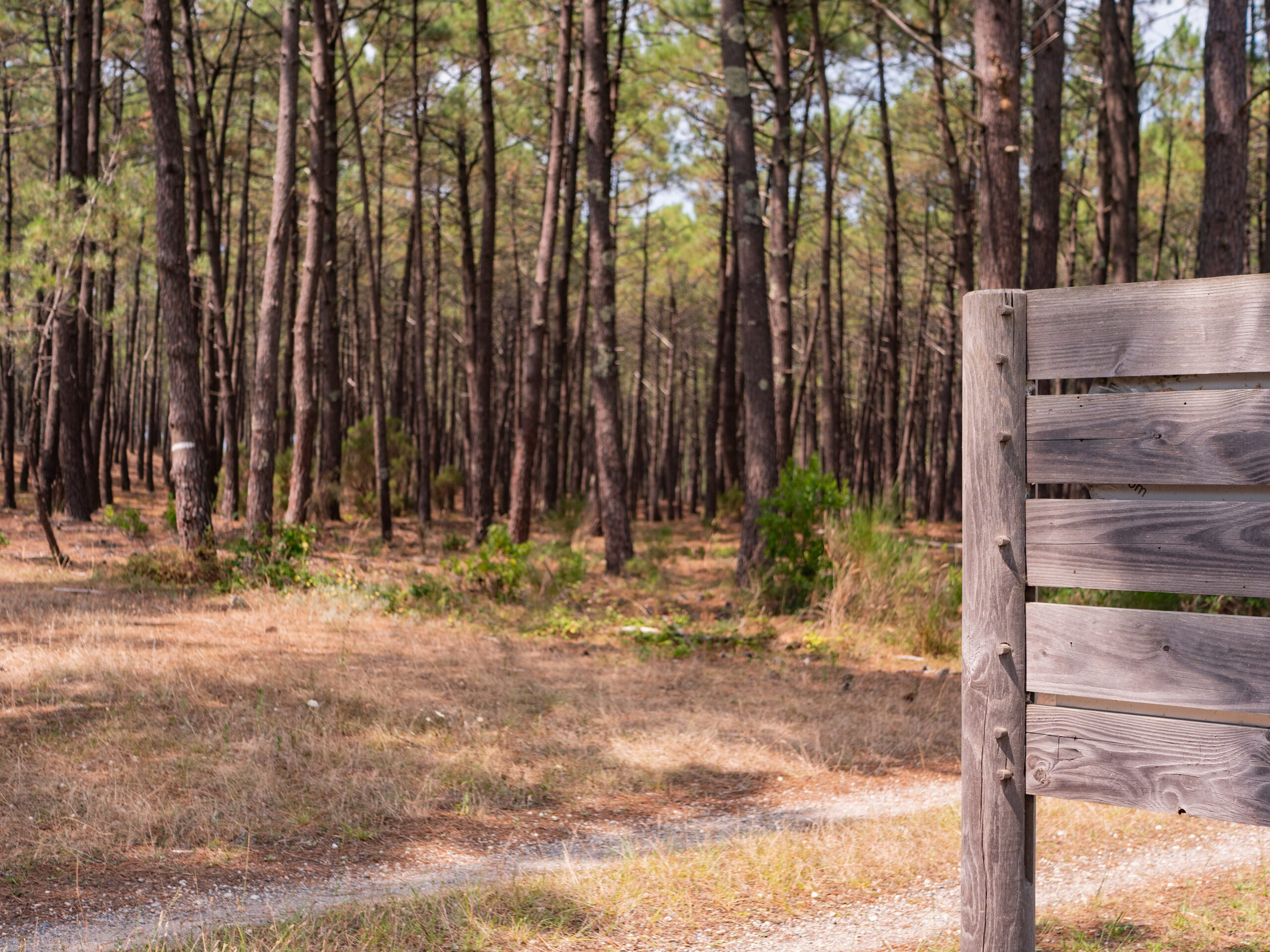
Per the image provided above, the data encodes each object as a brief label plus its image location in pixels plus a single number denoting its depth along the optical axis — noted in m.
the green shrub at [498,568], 9.15
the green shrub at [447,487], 20.77
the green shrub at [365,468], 17.44
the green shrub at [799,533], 8.80
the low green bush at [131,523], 10.25
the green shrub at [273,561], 9.14
